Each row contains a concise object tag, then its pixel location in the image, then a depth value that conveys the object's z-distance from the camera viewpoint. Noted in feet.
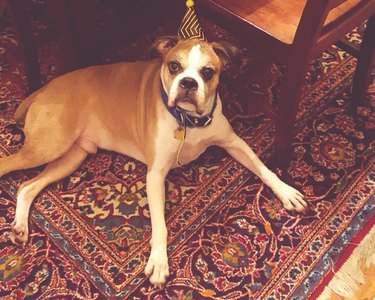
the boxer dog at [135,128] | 5.56
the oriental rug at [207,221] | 5.58
